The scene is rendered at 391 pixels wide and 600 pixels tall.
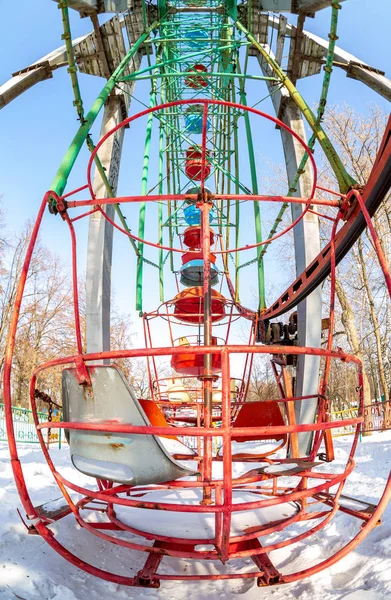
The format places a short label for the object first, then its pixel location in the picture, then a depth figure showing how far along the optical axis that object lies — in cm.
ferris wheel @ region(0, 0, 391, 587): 225
